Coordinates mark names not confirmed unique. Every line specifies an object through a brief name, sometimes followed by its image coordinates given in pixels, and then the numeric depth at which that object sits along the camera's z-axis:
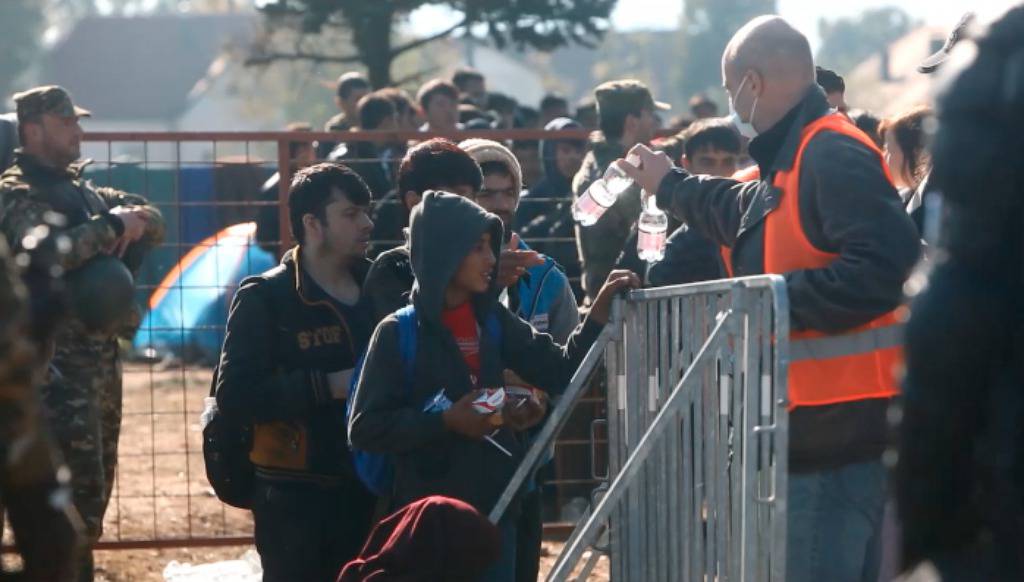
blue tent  10.20
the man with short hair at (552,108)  14.14
